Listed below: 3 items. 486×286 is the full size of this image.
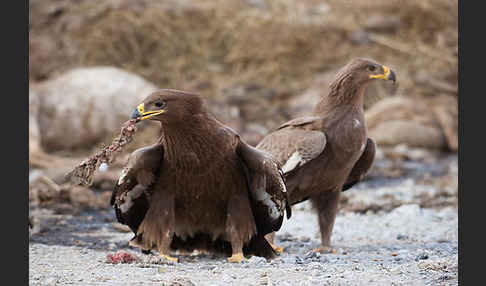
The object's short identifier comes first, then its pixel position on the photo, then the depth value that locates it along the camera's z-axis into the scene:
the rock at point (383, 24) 28.53
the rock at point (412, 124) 22.56
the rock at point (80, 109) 21.17
